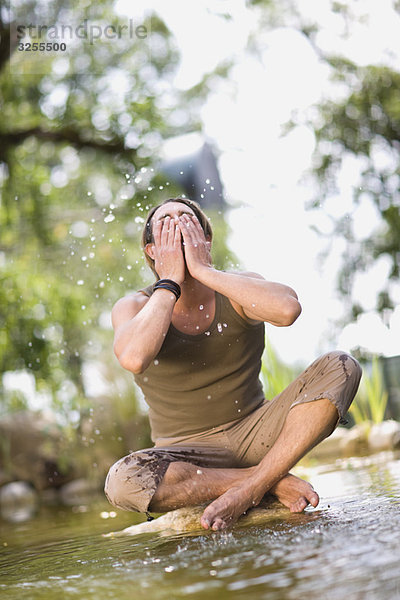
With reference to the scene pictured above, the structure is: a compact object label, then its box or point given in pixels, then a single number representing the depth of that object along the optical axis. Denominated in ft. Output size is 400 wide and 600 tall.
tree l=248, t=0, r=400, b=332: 24.08
